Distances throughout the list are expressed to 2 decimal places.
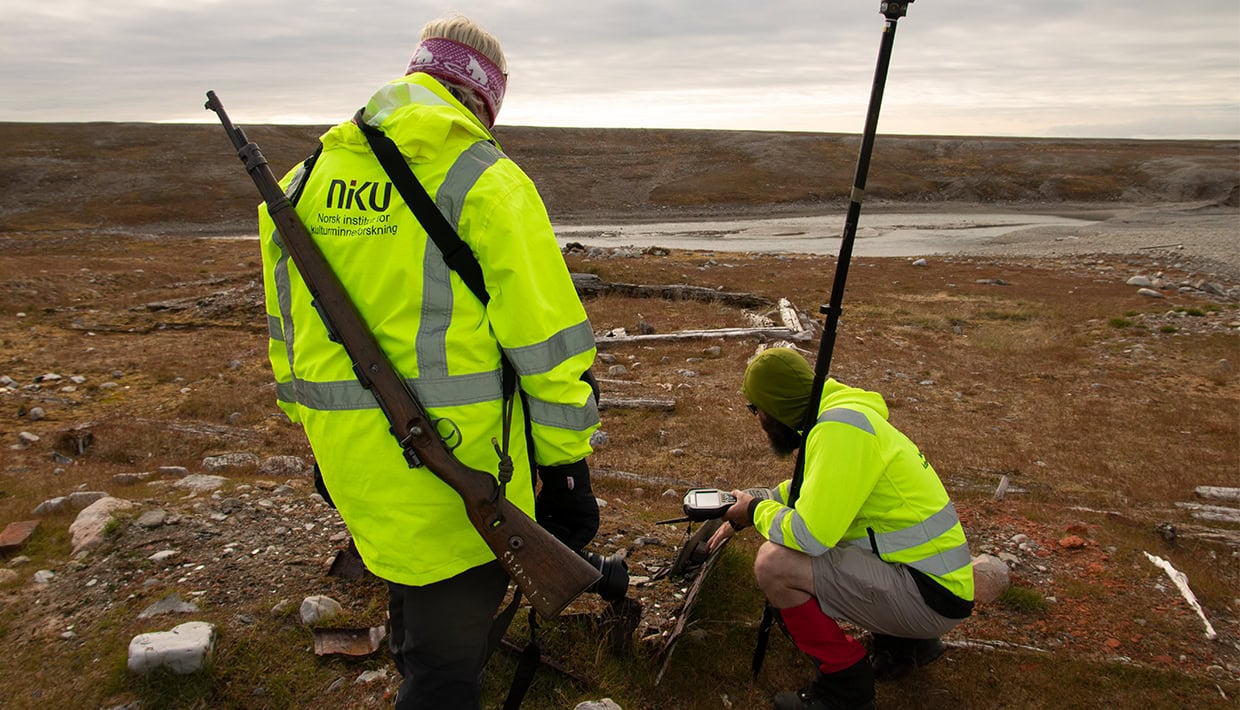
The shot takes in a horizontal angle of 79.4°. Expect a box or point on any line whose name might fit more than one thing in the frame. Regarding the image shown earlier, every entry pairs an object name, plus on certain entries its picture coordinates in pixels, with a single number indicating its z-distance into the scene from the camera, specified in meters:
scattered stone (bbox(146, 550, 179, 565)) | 4.39
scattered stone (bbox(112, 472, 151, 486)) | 6.09
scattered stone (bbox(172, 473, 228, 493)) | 5.50
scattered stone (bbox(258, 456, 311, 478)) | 6.67
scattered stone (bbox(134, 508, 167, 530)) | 4.71
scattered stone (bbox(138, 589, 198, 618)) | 3.90
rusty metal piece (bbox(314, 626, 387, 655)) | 3.71
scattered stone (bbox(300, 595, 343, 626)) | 3.90
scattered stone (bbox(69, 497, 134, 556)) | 4.52
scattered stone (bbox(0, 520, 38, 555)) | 4.54
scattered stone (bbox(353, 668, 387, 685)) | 3.58
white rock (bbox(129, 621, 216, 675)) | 3.41
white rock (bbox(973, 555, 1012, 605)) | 4.37
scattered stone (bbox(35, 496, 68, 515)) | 5.20
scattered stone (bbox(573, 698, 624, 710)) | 3.39
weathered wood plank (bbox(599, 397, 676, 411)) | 9.16
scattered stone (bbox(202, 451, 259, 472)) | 6.75
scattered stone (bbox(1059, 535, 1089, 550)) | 5.20
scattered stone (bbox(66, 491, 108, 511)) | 5.30
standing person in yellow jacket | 2.22
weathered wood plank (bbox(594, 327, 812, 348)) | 12.64
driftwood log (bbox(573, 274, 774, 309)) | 16.61
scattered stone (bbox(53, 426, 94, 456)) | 7.43
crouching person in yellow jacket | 3.25
